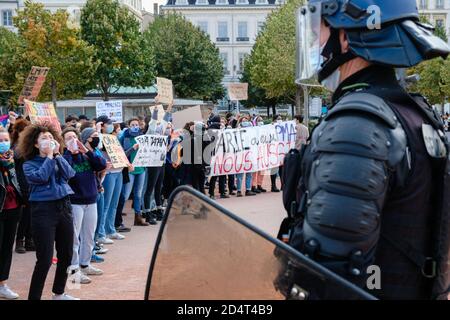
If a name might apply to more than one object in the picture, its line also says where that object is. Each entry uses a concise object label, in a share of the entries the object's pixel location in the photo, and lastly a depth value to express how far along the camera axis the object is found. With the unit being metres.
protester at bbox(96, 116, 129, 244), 9.29
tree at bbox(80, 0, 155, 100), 38.16
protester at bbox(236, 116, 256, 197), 15.65
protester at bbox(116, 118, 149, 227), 10.79
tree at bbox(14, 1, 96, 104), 31.81
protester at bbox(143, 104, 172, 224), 11.59
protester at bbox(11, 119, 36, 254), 8.10
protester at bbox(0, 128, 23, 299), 6.67
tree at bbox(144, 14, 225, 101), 47.31
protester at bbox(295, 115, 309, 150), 16.19
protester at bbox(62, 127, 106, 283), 7.13
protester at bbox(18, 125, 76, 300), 5.88
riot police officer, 1.69
